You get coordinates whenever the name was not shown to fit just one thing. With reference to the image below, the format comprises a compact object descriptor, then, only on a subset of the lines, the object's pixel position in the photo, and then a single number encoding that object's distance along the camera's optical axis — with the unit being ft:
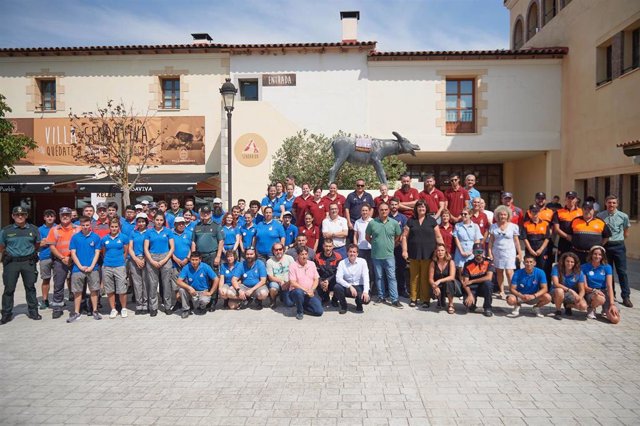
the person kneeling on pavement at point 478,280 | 22.95
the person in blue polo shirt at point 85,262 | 23.24
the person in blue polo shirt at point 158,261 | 24.08
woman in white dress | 24.27
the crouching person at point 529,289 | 22.48
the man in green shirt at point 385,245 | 25.13
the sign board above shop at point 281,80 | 57.98
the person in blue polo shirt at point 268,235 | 26.73
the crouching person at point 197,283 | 23.89
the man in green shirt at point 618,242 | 24.67
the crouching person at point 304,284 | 23.13
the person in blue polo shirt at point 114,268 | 23.56
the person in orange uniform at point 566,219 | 25.84
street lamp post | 35.83
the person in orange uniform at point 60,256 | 23.68
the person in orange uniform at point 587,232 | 24.13
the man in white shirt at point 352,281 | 23.67
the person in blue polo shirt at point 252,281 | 24.67
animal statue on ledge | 36.32
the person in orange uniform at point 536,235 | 25.46
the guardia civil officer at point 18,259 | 22.53
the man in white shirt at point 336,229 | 26.50
